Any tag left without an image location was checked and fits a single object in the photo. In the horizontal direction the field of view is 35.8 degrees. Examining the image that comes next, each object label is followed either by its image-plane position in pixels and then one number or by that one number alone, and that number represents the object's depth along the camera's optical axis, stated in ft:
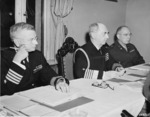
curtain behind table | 10.75
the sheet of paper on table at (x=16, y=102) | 4.45
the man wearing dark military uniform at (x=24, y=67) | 5.96
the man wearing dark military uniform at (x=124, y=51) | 12.00
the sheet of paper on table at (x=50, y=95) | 4.82
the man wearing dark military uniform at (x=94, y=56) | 8.09
